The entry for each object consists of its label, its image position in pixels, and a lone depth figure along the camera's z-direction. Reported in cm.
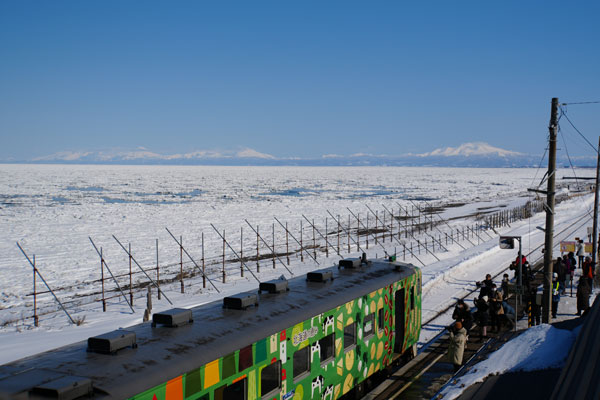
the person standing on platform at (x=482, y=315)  1628
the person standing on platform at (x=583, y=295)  1741
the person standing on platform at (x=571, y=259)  2268
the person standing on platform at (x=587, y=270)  1857
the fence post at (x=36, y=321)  1691
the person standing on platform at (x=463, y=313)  1448
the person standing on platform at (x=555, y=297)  1850
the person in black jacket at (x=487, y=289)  1689
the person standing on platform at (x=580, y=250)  2589
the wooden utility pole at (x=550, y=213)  1504
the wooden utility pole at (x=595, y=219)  2615
